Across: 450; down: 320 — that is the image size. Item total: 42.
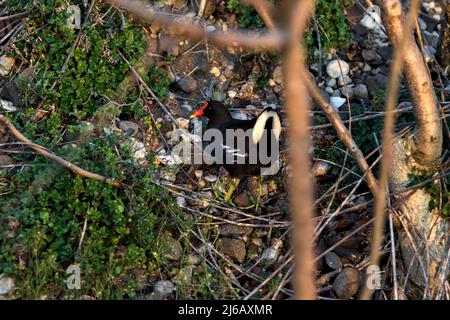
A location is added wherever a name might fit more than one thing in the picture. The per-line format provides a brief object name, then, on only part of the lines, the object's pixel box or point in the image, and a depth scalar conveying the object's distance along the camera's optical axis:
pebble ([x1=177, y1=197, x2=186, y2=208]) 4.87
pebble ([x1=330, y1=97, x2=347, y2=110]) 5.66
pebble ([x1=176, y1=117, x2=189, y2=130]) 5.45
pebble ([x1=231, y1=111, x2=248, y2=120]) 5.70
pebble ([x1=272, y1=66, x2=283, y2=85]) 5.79
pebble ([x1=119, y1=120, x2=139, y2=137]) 5.23
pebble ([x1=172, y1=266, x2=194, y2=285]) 4.33
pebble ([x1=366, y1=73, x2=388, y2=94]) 5.76
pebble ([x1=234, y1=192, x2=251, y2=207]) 5.03
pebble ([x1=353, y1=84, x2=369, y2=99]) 5.75
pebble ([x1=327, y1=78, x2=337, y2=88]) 5.85
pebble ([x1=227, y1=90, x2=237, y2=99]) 5.78
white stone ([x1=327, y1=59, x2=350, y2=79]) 5.88
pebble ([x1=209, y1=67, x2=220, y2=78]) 5.81
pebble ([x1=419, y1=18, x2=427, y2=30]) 6.29
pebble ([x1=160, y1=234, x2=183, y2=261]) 4.51
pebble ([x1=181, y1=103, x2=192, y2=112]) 5.63
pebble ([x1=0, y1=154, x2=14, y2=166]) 4.77
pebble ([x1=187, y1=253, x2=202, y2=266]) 4.54
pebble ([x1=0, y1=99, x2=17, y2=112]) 5.13
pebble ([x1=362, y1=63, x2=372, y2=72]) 6.01
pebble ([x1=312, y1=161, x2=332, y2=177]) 5.12
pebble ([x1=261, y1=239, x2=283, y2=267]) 4.68
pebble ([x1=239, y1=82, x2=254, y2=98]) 5.77
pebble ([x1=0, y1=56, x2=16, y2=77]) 5.30
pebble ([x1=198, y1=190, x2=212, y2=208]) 4.93
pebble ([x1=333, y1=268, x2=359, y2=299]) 4.43
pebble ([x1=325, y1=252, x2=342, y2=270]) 4.61
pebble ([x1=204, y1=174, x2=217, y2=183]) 5.18
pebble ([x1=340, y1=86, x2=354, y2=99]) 5.77
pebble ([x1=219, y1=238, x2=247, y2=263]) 4.68
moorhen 5.03
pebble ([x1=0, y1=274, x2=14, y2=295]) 4.09
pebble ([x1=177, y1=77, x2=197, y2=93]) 5.66
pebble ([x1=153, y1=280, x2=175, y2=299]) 4.34
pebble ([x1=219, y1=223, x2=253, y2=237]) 4.80
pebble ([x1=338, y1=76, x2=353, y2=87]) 5.85
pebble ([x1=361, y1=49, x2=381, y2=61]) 6.05
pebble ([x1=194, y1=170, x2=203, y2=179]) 5.18
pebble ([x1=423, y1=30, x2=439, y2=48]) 6.15
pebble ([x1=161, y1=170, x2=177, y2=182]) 5.00
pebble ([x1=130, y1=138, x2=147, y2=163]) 4.97
